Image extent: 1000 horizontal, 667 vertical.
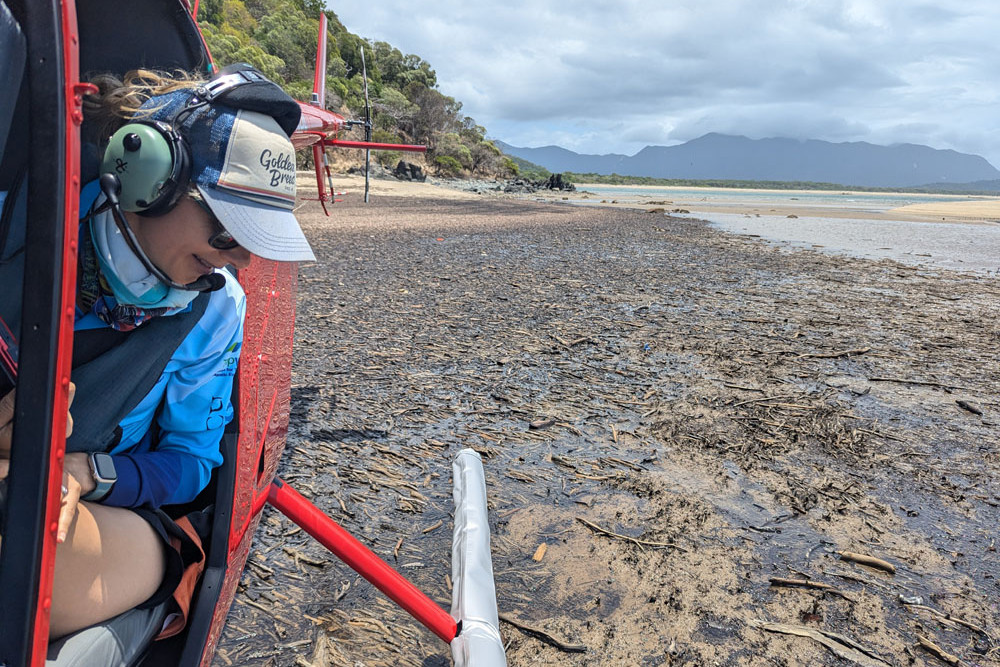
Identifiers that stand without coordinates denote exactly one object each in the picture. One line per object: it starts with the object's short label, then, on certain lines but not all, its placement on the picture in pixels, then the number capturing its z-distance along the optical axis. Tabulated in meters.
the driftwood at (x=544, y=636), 2.34
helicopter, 0.92
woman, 1.24
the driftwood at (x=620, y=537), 2.99
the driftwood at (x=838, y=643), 2.29
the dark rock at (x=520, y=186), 52.59
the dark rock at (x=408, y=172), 43.08
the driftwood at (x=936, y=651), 2.28
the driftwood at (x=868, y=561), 2.81
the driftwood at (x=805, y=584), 2.66
